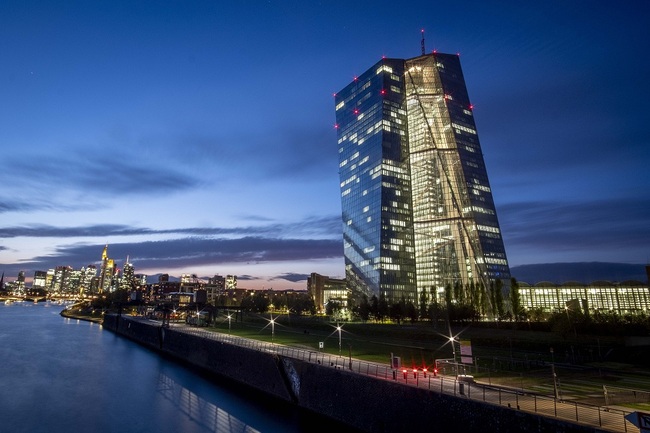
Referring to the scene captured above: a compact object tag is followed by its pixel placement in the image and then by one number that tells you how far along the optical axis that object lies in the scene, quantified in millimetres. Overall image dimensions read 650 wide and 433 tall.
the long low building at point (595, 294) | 139625
